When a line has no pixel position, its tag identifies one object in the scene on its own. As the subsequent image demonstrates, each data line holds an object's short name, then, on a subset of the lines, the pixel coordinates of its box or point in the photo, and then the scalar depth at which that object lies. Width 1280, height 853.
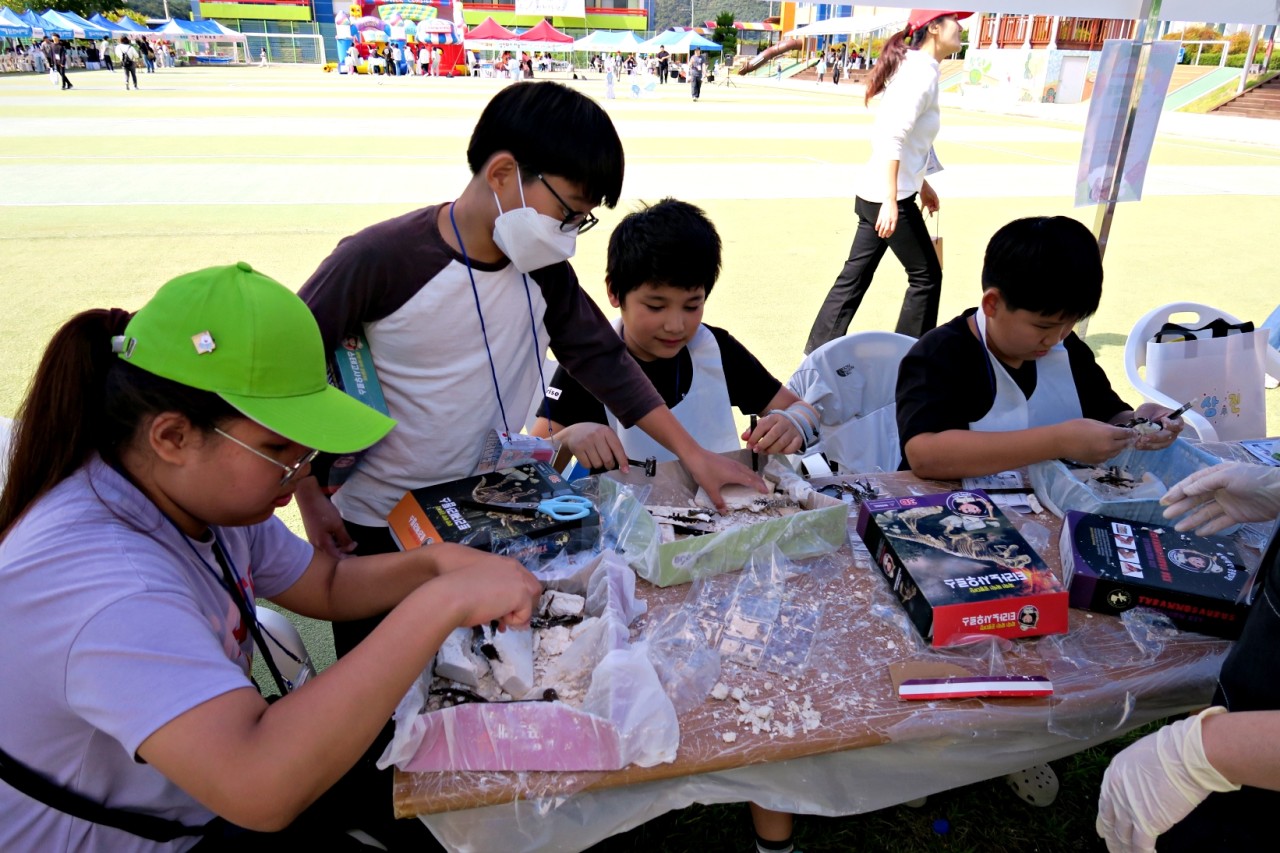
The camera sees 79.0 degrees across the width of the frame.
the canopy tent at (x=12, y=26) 33.12
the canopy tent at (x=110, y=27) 44.16
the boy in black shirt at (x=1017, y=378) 1.94
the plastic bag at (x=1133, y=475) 1.76
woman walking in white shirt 4.45
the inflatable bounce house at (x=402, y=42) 42.88
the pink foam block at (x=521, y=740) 1.11
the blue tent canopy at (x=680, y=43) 45.94
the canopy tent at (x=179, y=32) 49.51
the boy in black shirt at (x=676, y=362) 2.02
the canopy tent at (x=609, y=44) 50.03
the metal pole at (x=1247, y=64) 21.06
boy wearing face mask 1.66
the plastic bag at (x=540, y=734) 1.10
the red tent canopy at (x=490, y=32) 44.56
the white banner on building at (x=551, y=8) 59.12
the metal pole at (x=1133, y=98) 3.26
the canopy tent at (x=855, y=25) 30.53
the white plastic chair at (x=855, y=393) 2.82
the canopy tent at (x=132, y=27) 47.54
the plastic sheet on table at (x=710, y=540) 1.51
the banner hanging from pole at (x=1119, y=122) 3.38
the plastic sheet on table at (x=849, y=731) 1.14
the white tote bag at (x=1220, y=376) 2.92
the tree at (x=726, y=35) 55.41
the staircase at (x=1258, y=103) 20.81
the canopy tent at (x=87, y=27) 40.44
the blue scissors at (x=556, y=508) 1.52
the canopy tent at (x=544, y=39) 43.53
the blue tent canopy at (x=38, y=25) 36.27
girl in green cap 0.94
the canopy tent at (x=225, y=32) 51.34
